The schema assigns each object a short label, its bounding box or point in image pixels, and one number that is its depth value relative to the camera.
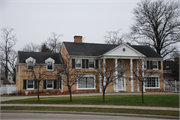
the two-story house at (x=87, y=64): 29.26
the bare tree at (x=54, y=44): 47.50
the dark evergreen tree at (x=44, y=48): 46.59
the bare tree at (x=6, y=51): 38.81
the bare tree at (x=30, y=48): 48.75
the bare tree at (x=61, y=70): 28.53
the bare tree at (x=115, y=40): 46.12
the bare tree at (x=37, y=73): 29.05
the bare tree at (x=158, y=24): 34.91
